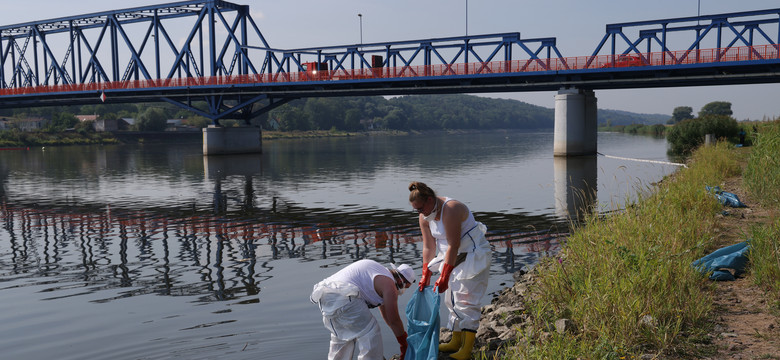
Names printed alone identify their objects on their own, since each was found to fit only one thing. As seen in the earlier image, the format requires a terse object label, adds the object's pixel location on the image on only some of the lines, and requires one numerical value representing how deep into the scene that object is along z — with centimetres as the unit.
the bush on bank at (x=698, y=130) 4006
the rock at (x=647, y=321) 570
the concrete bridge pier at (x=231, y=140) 6110
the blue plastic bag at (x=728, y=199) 1259
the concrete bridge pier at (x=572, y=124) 4753
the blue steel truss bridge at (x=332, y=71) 4515
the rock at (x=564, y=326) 590
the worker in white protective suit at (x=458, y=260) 599
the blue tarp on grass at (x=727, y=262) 755
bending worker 556
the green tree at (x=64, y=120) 10855
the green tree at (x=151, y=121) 10975
